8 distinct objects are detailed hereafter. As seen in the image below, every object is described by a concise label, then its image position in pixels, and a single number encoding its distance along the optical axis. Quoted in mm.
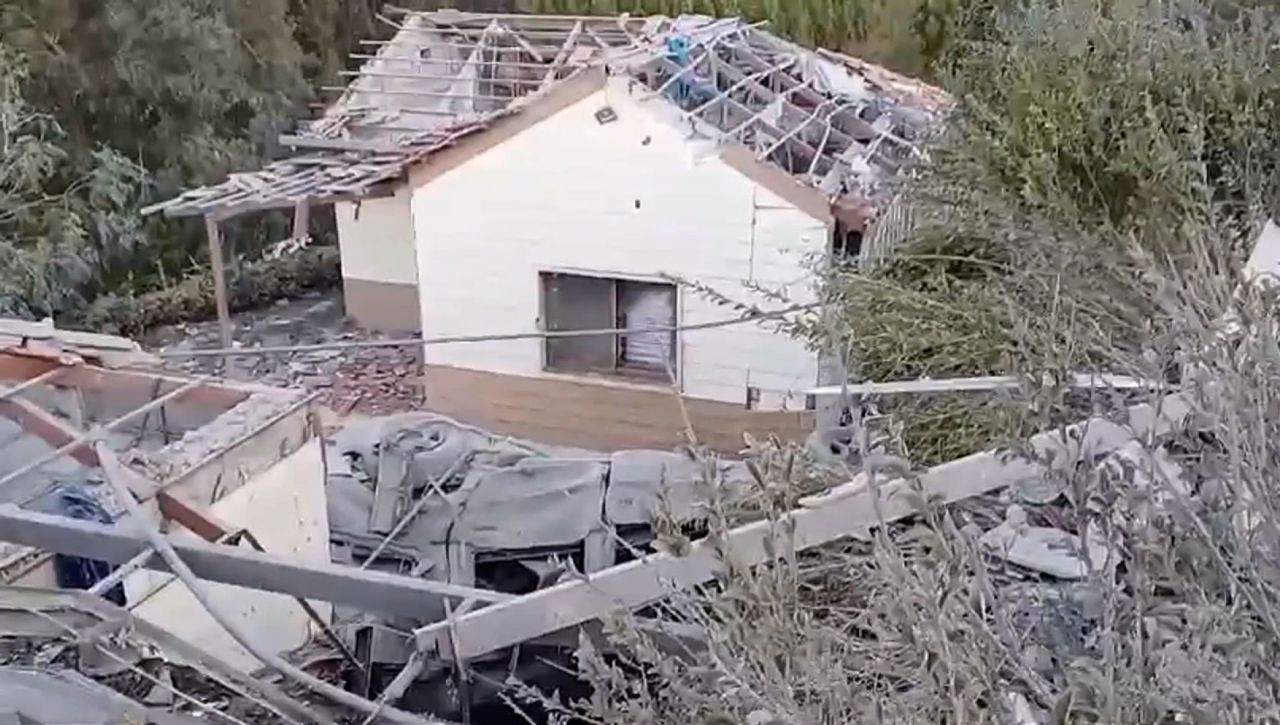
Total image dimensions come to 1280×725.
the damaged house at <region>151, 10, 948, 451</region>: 11211
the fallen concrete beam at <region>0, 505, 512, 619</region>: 4566
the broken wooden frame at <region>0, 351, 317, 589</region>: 6898
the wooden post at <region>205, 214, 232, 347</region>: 13078
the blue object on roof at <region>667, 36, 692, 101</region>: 12320
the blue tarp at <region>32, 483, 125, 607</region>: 6652
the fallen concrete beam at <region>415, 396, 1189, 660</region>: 3436
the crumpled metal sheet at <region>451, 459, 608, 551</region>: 7656
